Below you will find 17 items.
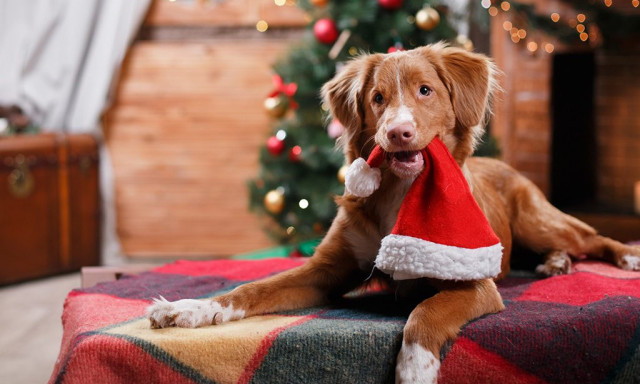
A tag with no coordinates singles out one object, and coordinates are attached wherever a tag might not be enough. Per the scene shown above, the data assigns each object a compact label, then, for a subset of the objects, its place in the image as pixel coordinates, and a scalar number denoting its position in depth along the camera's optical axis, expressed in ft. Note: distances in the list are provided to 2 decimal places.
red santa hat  5.14
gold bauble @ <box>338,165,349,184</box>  10.92
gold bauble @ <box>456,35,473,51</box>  11.35
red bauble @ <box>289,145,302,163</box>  12.16
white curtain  14.11
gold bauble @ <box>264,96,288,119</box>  12.40
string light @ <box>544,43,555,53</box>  13.07
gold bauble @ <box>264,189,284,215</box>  12.33
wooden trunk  12.71
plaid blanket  4.88
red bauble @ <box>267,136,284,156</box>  12.39
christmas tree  11.28
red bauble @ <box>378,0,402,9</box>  11.16
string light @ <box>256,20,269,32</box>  14.56
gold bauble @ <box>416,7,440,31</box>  10.91
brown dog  5.16
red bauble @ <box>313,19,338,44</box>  11.38
